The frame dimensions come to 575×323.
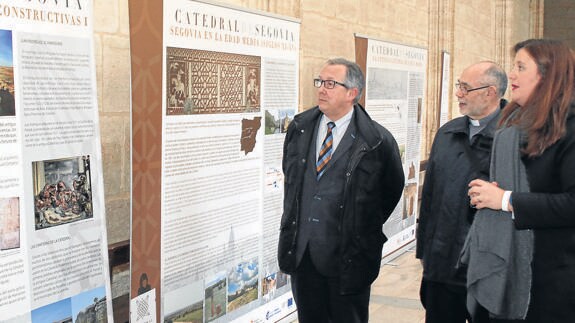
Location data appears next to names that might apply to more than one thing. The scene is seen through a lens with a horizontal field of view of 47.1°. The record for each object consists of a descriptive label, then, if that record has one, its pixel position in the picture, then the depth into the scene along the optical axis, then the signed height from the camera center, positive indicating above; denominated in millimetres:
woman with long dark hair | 2146 -205
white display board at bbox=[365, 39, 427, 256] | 5395 +137
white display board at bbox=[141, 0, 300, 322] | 2910 -199
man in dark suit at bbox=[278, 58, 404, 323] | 2982 -360
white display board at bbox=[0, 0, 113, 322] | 2217 -188
